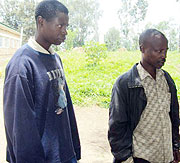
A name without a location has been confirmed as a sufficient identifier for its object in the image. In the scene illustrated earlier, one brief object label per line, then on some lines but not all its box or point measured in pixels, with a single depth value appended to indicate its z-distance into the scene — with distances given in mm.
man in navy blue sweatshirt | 1218
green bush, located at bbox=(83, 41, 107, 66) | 9844
